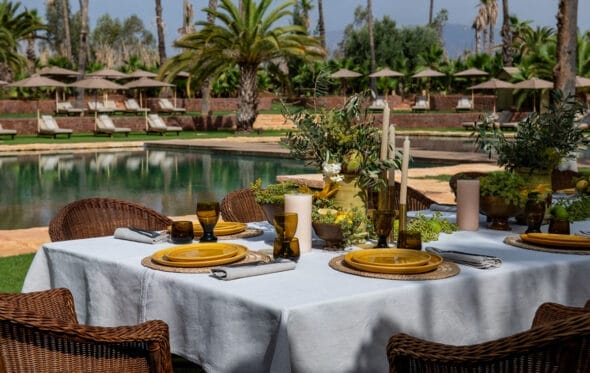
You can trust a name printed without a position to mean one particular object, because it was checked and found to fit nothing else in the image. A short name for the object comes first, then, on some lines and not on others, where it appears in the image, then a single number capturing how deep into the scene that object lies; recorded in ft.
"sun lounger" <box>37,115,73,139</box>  78.12
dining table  6.88
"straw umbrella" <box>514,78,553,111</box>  87.76
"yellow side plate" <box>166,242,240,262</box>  8.57
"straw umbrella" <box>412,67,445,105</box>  115.18
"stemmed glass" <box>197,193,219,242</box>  9.78
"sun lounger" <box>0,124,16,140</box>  75.72
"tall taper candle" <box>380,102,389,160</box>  9.21
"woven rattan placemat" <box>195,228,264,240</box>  10.61
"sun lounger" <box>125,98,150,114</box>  104.49
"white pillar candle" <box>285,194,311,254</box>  9.03
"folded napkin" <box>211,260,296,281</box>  7.84
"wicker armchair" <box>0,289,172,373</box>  6.61
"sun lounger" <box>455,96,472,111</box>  108.58
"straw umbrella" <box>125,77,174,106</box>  98.32
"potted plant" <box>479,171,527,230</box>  10.47
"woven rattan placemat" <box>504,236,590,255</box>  9.16
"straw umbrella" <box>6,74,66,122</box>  90.53
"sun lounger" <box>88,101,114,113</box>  99.45
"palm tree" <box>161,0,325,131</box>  78.84
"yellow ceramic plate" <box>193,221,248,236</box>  10.71
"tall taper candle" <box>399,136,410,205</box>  9.30
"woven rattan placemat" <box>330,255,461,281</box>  7.80
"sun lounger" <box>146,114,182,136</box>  84.94
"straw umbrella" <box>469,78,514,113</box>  95.71
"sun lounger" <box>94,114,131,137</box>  81.87
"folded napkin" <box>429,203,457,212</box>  12.83
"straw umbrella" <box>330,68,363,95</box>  115.24
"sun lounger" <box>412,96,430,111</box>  112.98
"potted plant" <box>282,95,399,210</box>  9.45
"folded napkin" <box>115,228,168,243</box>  10.07
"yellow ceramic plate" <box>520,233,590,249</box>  9.27
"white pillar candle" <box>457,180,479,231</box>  10.58
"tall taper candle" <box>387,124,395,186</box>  9.64
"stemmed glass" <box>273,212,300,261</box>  8.70
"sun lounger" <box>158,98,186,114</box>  104.42
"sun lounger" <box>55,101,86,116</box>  98.00
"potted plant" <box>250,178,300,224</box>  9.80
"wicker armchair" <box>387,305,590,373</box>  5.38
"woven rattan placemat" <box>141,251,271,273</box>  8.28
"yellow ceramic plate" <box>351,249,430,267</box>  8.11
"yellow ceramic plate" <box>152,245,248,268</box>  8.41
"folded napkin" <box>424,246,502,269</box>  8.30
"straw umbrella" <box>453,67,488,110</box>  111.96
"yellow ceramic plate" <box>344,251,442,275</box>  7.89
